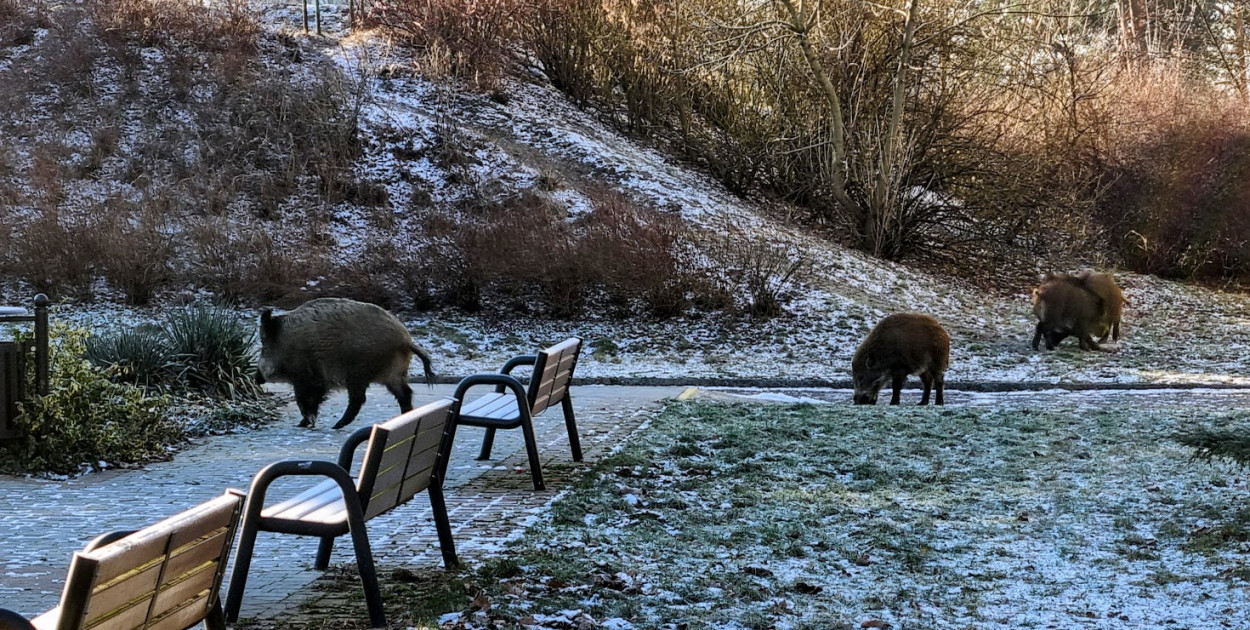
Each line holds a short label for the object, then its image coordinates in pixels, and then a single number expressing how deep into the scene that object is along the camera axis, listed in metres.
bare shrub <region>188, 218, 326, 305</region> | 21.06
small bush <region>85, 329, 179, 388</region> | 11.82
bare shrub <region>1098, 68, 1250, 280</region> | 27.50
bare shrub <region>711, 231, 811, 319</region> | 20.56
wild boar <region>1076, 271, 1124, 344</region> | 18.25
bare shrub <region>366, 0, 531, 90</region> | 30.64
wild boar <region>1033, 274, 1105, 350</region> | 18.05
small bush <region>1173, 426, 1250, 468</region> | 6.12
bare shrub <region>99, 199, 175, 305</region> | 20.72
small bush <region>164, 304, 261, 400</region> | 12.30
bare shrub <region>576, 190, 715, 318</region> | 20.52
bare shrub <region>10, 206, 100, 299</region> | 20.89
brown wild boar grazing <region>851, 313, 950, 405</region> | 13.23
